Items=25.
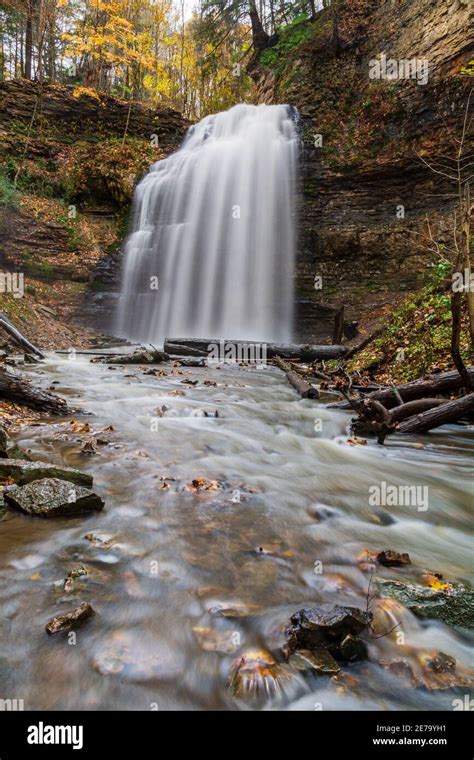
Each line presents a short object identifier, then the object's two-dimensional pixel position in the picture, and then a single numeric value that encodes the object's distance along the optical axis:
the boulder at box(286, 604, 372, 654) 1.84
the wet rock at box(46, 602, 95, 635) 1.88
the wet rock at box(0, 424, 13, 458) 3.41
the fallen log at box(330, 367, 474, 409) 6.02
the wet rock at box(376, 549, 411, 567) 2.57
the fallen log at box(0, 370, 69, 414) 5.18
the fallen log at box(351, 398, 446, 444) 5.18
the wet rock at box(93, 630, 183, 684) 1.71
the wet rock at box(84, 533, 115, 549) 2.54
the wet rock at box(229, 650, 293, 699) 1.66
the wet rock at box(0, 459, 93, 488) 3.07
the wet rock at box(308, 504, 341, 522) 3.24
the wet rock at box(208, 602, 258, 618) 2.06
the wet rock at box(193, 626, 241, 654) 1.86
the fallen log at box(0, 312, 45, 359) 8.59
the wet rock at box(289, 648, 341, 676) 1.74
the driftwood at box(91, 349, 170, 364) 10.78
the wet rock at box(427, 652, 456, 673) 1.80
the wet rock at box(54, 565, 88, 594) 2.15
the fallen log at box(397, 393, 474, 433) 5.55
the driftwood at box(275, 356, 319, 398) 7.56
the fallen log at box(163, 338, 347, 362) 11.60
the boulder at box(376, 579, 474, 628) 2.09
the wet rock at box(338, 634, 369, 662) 1.82
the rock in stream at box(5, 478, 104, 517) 2.79
